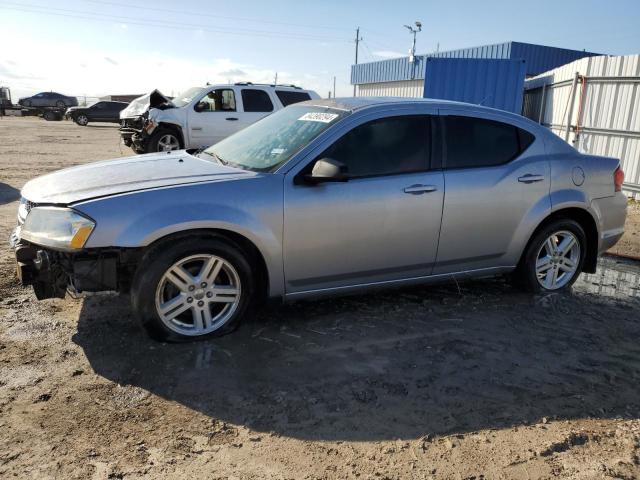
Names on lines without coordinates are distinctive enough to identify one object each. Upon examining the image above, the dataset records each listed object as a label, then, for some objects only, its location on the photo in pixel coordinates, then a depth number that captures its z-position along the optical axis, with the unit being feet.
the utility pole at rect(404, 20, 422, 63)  134.10
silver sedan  11.46
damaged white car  41.47
